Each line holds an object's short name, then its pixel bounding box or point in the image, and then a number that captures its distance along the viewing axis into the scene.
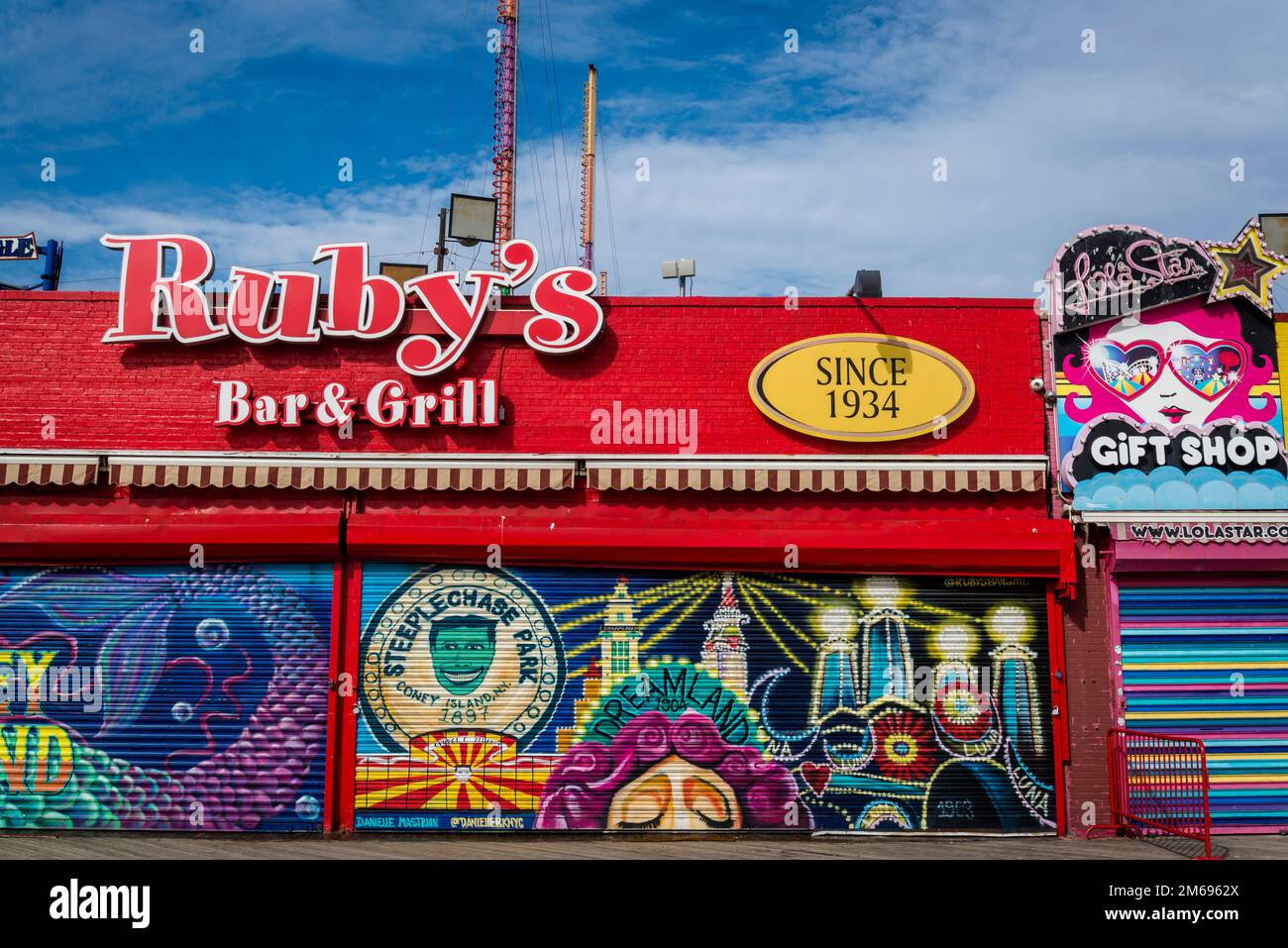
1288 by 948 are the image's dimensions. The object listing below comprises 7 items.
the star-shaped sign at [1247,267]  13.65
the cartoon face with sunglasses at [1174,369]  13.45
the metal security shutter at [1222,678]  12.84
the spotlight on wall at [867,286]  14.04
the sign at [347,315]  13.35
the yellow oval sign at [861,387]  13.41
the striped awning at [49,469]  12.96
